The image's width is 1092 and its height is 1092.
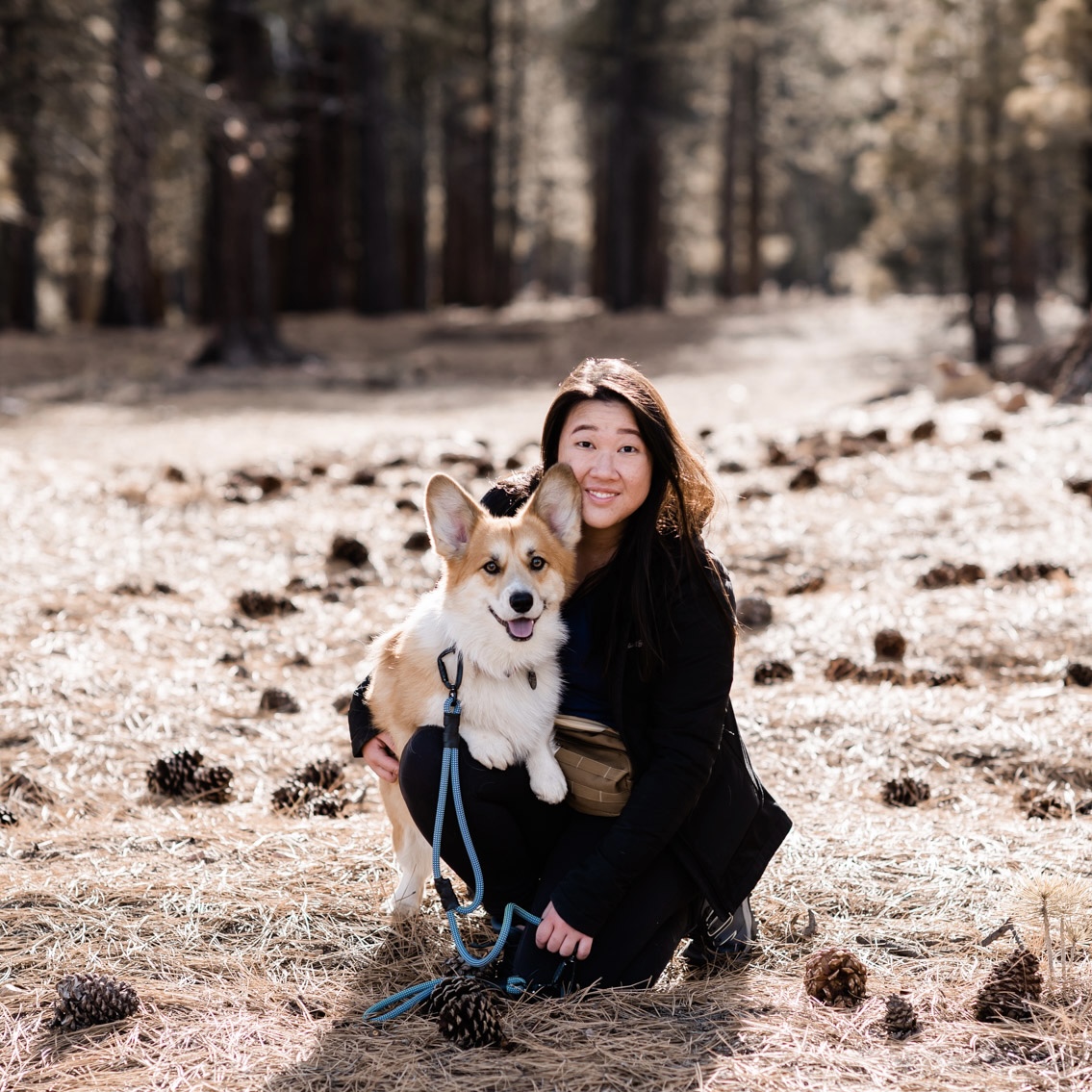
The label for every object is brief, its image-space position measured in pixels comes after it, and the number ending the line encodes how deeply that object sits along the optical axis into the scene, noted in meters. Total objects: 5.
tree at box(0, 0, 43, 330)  15.86
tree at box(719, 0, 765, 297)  33.94
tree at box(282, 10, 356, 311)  26.90
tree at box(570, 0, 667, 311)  27.61
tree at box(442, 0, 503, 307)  28.55
